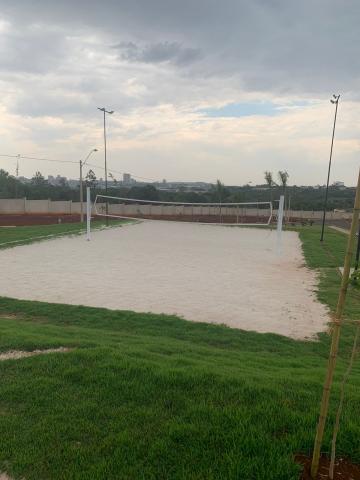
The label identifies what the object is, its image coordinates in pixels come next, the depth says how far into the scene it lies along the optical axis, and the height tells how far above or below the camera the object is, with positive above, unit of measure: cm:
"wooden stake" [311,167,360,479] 215 -79
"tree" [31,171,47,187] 7461 +4
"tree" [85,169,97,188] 7456 +86
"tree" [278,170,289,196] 3811 +133
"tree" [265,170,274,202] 4954 +134
